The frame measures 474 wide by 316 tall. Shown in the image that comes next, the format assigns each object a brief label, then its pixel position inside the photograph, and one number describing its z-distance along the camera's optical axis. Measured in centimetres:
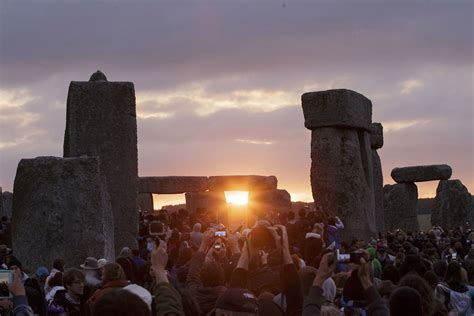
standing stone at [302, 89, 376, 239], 1664
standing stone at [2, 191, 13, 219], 2336
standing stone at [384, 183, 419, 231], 2811
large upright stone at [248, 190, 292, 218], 2945
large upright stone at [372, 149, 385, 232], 2175
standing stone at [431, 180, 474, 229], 2906
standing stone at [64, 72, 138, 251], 1475
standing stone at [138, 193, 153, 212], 3121
